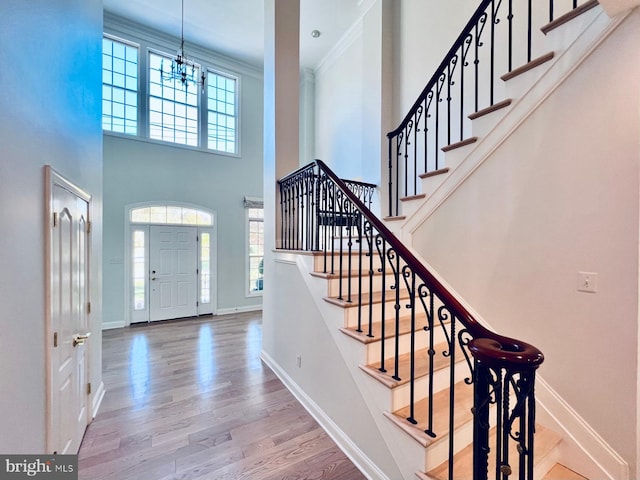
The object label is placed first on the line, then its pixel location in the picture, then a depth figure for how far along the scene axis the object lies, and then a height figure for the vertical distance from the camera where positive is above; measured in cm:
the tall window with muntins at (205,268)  628 -63
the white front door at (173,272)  579 -68
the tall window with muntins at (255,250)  686 -25
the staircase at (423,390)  159 -107
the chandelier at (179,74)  453 +278
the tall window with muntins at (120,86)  550 +308
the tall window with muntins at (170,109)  596 +286
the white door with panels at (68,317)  167 -53
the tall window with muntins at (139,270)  562 -61
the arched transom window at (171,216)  567 +51
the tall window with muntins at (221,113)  653 +301
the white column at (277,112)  355 +164
